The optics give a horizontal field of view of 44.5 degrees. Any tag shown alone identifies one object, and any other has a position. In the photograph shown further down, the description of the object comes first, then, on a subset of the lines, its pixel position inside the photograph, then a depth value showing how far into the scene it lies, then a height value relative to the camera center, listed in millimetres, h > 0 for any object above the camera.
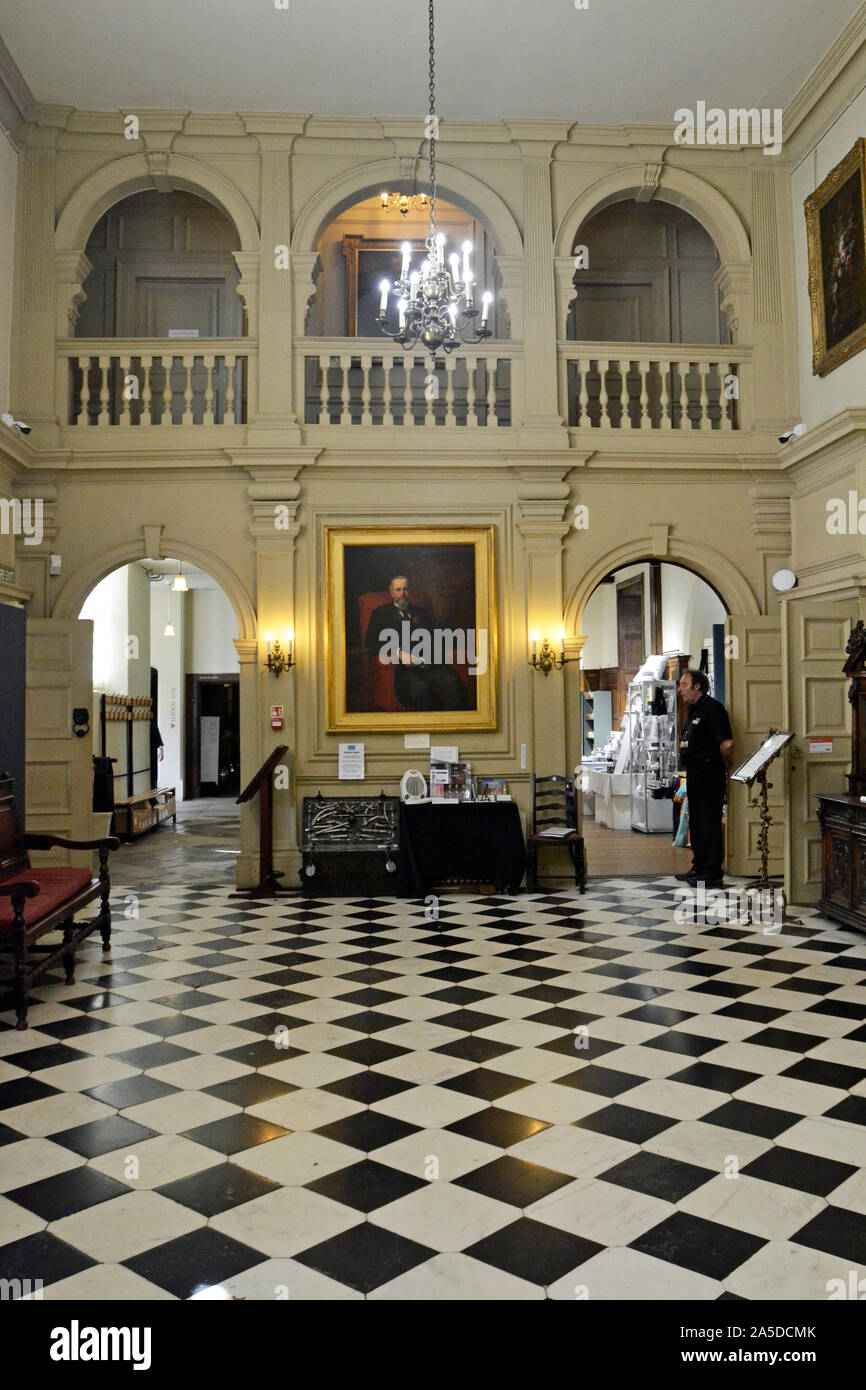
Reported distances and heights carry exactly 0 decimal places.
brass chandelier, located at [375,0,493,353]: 6680 +2771
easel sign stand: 8102 -364
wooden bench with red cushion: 5500 -936
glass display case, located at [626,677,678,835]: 13609 -256
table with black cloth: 9172 -920
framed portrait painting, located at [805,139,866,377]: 8617 +3980
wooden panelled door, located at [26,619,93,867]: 9547 +54
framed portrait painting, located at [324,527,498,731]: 9781 +996
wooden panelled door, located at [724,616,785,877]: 9914 +244
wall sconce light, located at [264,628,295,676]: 9617 +709
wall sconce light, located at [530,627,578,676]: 9766 +687
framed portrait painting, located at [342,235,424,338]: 11977 +5308
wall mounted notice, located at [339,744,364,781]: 9688 -243
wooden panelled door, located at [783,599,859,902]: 8492 +71
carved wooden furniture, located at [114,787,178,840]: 13430 -992
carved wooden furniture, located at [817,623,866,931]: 7523 -766
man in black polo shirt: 9547 -333
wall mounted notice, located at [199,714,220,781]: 20781 -233
